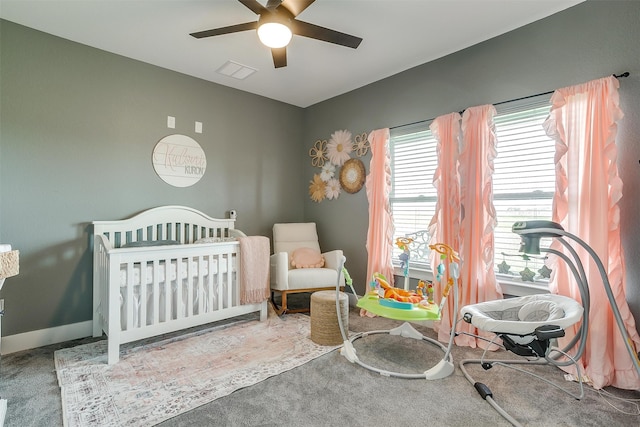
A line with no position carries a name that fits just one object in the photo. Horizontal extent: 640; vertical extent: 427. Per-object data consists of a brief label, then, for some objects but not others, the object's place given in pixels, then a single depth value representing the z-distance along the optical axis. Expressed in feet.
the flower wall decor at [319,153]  13.62
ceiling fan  6.12
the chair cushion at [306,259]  11.63
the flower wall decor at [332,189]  13.05
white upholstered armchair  10.69
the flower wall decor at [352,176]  12.10
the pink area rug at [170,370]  5.63
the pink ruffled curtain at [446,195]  8.93
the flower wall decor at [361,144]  11.95
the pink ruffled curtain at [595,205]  6.37
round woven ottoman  8.41
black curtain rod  6.61
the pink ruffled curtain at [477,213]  8.31
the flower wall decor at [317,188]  13.65
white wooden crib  7.56
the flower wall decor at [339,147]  12.62
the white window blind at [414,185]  10.37
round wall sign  10.55
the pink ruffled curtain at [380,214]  10.91
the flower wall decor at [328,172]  13.22
